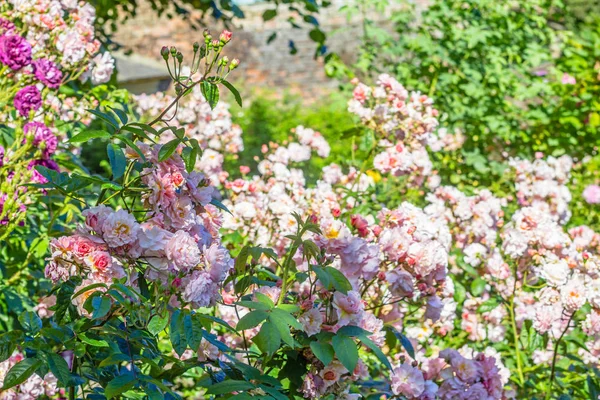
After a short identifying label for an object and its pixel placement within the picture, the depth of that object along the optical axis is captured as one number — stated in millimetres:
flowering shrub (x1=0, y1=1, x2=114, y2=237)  2113
